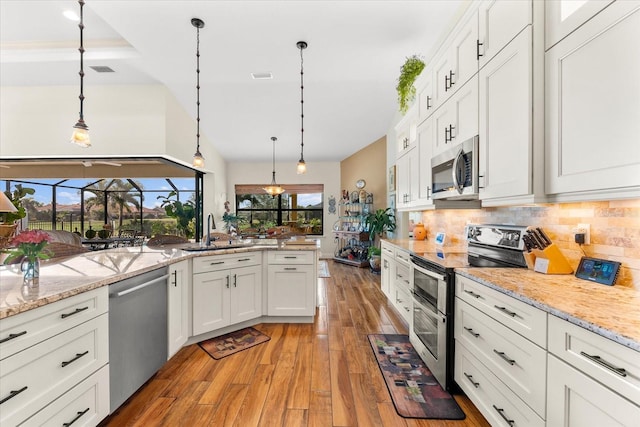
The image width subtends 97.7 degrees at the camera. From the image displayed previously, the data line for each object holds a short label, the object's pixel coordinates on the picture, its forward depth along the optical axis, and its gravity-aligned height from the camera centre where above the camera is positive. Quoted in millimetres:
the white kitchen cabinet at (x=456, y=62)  2104 +1290
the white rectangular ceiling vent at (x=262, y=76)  4141 +2058
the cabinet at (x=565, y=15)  1260 +966
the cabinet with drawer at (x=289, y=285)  3213 -828
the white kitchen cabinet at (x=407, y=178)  3432 +479
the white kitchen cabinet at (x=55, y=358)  1122 -685
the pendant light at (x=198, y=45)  2902 +1948
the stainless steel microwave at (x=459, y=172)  2084 +343
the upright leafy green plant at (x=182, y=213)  7438 -12
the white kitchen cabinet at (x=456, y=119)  2107 +806
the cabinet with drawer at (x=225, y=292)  2723 -823
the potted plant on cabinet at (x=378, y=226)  5922 -269
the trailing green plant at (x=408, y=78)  3185 +1574
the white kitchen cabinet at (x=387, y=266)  3619 -705
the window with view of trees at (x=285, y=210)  8234 +91
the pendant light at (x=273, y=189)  6016 +521
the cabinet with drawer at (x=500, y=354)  1229 -734
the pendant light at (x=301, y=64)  3314 +2005
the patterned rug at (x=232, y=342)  2625 -1297
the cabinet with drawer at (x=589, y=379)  858 -572
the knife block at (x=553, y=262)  1648 -284
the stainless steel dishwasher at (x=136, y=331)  1719 -823
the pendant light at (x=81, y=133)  2207 +631
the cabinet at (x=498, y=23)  1595 +1191
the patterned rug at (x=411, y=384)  1826 -1288
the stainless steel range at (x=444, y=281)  1950 -517
